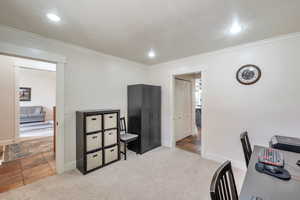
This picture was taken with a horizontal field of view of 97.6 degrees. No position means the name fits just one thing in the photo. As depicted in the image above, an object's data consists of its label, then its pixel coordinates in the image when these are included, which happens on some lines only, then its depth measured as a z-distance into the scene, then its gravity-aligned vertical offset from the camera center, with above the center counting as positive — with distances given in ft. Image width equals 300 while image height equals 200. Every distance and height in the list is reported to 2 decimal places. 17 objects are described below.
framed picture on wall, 22.18 +1.03
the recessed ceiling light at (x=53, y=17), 5.44 +3.52
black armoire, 10.70 -1.31
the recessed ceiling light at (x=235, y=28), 6.16 +3.54
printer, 5.62 -1.96
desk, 2.77 -2.02
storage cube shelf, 7.88 -2.51
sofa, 20.73 -2.30
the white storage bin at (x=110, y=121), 8.75 -1.41
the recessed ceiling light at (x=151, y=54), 9.81 +3.58
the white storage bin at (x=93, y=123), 7.94 -1.44
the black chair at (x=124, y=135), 9.70 -2.84
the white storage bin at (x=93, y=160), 7.96 -3.76
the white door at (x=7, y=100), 12.28 +0.00
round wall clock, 7.94 +1.59
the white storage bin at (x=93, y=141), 7.99 -2.59
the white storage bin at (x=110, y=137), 8.78 -2.56
